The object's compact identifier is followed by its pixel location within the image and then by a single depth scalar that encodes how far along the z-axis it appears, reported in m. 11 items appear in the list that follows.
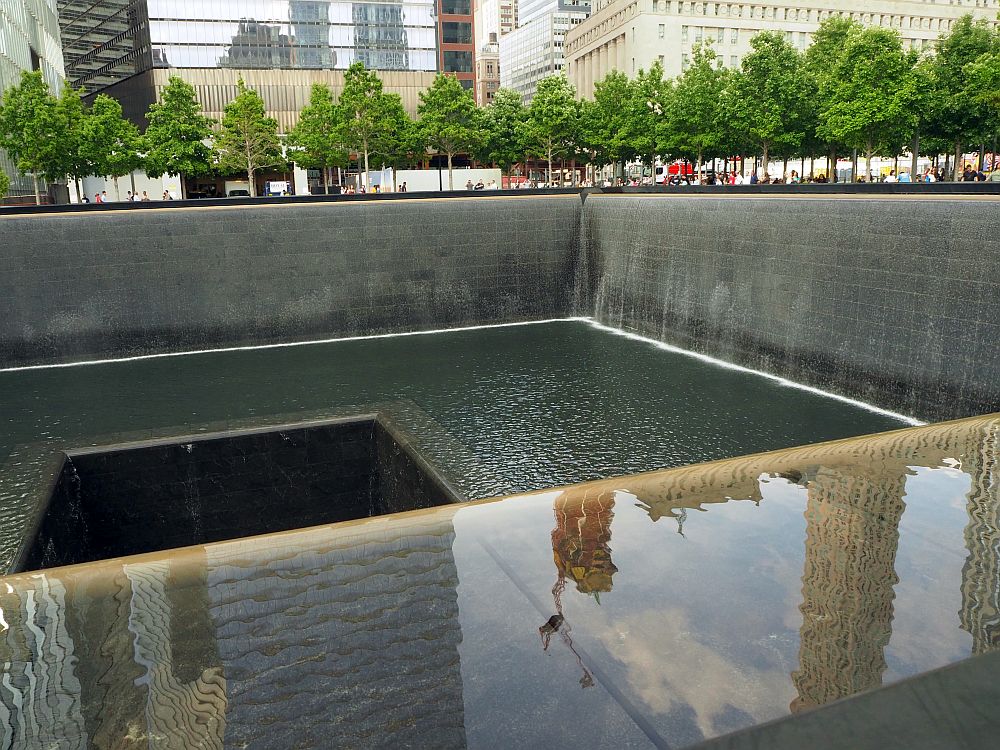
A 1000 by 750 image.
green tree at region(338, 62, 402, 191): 36.84
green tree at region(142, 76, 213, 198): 34.16
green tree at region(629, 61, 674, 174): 34.75
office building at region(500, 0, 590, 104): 139.88
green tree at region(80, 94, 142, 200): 30.97
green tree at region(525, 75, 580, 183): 37.19
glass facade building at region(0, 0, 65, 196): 36.47
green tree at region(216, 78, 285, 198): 35.53
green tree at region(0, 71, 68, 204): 29.78
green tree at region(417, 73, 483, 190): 38.38
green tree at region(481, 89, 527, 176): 39.75
